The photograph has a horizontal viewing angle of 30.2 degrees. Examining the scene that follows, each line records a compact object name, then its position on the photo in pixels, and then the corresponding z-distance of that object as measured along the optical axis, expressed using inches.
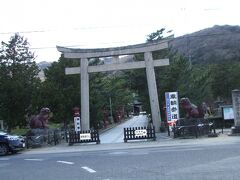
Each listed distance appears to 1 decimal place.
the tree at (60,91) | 1427.2
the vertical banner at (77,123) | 1293.3
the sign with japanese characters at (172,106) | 1186.6
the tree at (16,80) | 1352.1
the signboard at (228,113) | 1224.2
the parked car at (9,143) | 882.1
